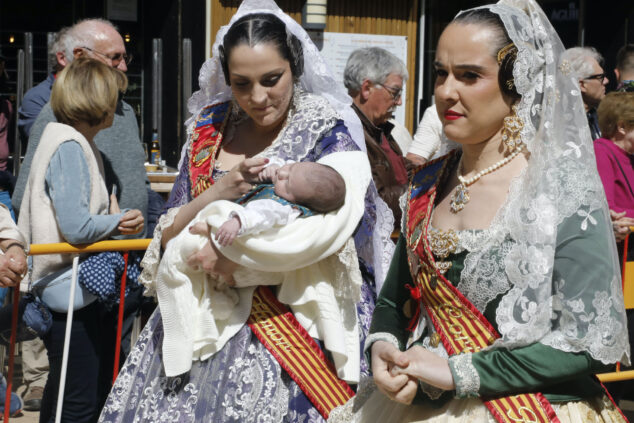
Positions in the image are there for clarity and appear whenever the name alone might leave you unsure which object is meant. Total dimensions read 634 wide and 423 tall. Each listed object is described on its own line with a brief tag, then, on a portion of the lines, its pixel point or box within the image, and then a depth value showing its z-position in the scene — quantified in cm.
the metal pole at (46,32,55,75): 478
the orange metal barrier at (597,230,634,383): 411
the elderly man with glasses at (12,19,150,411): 393
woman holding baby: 260
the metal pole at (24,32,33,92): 608
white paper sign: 801
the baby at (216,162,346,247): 244
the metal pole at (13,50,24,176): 613
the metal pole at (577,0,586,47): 853
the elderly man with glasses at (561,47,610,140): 544
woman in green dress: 184
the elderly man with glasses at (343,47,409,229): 437
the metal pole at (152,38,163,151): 645
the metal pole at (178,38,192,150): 616
